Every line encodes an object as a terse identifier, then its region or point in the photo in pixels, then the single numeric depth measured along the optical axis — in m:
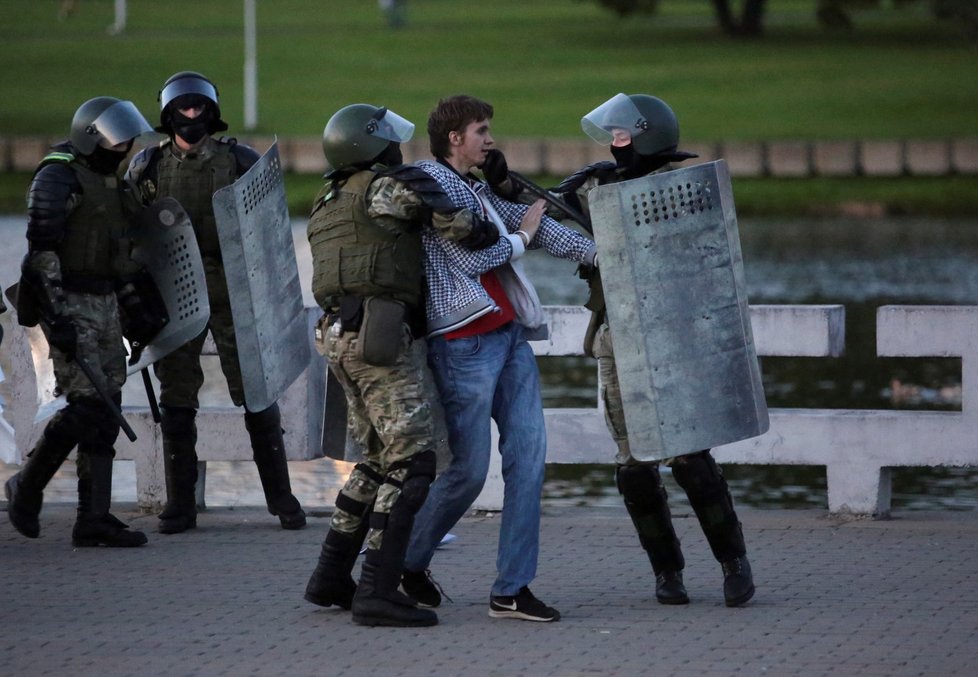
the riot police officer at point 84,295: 16.03
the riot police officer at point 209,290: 16.94
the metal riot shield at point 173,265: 16.66
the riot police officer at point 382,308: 13.23
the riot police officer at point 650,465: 13.97
